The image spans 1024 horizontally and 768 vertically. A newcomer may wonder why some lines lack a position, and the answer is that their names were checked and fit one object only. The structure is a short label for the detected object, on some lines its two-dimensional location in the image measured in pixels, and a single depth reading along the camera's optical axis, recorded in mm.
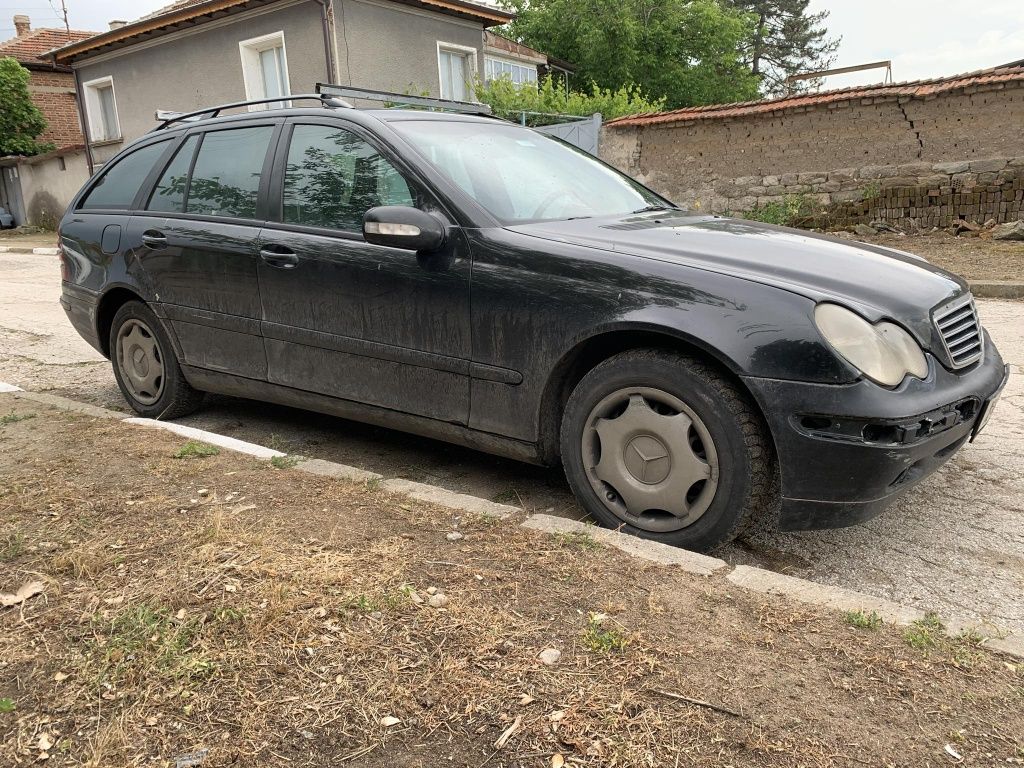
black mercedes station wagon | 2729
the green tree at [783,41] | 51500
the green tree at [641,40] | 31812
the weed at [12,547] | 2727
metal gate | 15875
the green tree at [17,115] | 27266
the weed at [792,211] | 14219
